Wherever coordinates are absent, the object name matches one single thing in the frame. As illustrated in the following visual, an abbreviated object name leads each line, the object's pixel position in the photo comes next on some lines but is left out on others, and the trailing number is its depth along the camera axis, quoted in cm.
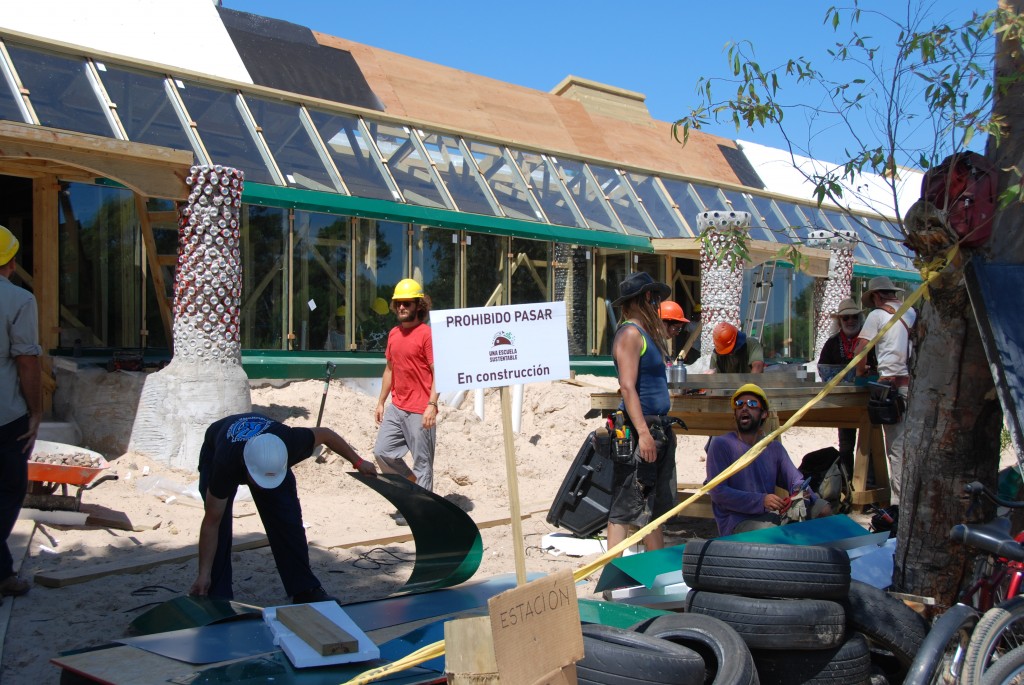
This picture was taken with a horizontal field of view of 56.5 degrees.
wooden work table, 715
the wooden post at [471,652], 280
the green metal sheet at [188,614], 437
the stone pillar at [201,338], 896
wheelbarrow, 671
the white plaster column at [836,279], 1905
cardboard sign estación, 277
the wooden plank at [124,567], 557
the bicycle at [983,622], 319
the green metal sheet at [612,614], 419
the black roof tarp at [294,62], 1569
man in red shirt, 783
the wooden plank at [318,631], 374
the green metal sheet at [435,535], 537
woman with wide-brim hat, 552
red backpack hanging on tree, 418
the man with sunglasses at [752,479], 591
